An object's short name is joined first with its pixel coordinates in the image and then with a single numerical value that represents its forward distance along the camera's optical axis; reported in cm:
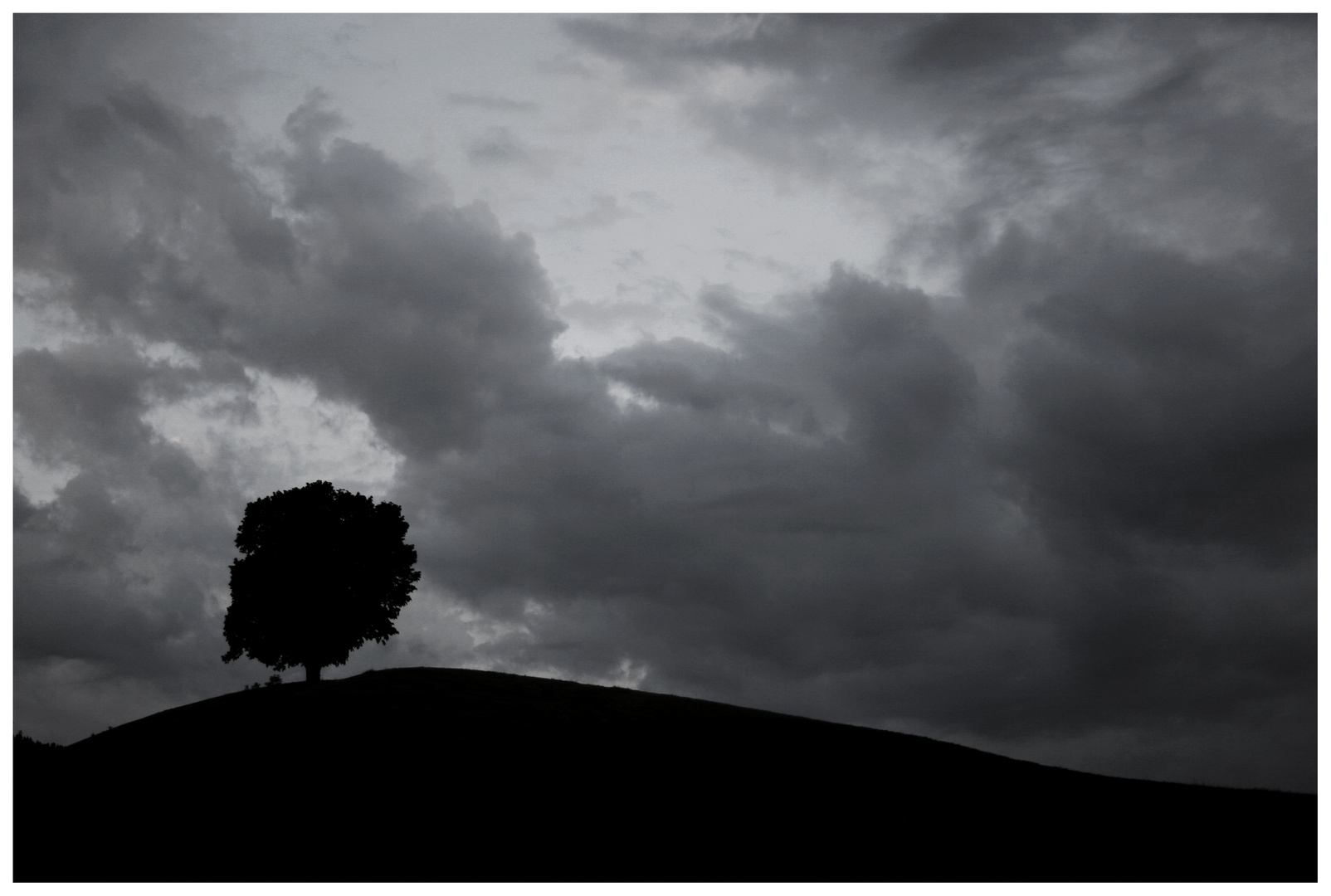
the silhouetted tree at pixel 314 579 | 6825
